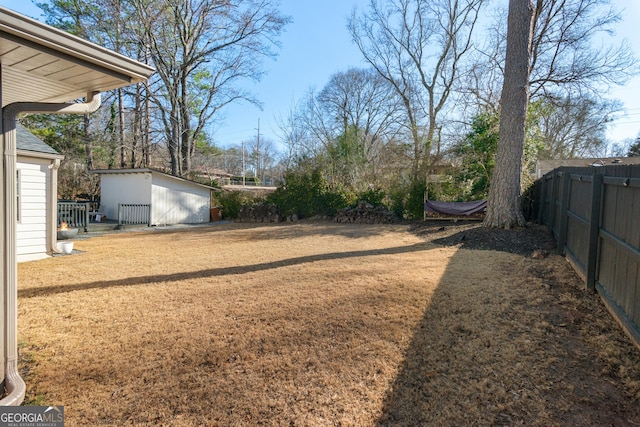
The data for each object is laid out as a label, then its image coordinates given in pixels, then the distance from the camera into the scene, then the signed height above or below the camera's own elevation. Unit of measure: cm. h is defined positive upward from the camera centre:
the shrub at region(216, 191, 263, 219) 1573 -17
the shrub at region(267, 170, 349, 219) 1409 +15
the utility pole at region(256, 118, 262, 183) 3941 +434
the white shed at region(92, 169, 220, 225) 1302 -1
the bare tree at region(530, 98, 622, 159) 2041 +523
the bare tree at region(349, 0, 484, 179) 1717 +841
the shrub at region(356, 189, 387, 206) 1337 +22
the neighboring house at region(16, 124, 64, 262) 669 -15
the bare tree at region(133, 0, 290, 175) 1617 +769
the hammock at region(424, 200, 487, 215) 1061 -8
